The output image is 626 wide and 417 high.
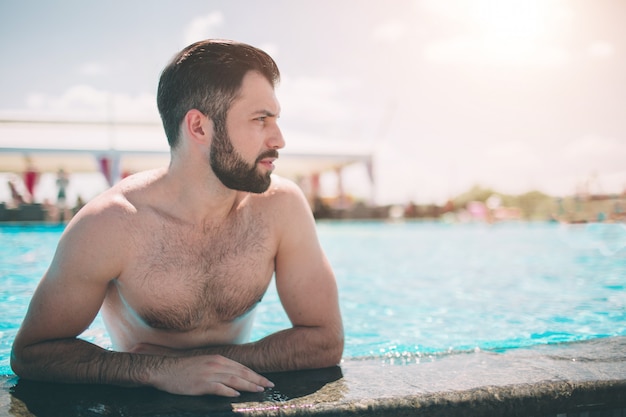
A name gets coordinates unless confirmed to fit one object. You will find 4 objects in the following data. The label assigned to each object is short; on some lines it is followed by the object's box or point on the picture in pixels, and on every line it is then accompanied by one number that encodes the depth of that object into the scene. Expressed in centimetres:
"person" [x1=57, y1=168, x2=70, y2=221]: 1608
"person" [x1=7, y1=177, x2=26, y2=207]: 1675
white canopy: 1748
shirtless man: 139
